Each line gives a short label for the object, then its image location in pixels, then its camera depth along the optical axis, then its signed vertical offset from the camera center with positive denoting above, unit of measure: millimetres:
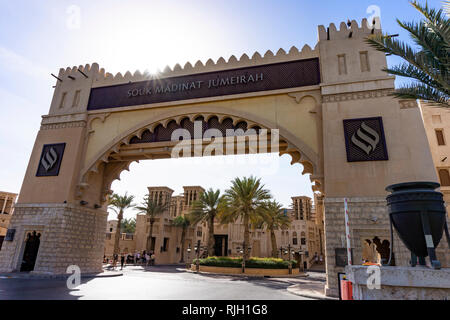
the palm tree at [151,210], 37500 +4262
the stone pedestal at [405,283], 3703 -325
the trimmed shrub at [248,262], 24703 -1109
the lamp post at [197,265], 25638 -1593
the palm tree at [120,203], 33500 +4480
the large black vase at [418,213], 4453 +669
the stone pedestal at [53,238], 13492 +89
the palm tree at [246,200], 25828 +4199
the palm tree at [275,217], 26064 +3414
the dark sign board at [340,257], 9938 -93
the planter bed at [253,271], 24266 -1758
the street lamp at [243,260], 24330 -923
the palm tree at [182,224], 42091 +3109
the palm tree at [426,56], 6617 +4746
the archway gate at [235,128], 10648 +5188
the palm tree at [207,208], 30192 +3948
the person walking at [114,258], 25300 -1322
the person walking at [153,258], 35188 -1570
